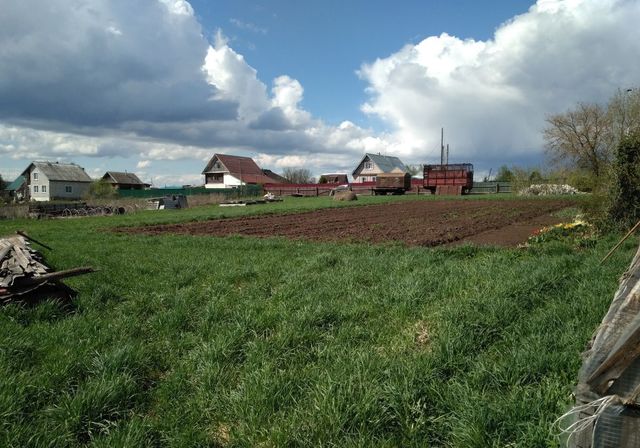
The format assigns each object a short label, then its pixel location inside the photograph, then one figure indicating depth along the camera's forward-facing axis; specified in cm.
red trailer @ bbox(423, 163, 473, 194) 5175
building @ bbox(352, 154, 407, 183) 8550
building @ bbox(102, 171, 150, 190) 8338
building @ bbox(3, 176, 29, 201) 7581
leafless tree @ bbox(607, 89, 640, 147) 3959
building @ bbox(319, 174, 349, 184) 9375
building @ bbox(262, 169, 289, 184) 9476
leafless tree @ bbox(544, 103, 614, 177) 4466
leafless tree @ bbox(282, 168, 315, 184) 9706
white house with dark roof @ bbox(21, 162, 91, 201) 7344
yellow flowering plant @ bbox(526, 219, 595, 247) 930
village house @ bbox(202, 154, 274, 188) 7694
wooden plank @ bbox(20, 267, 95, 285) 528
